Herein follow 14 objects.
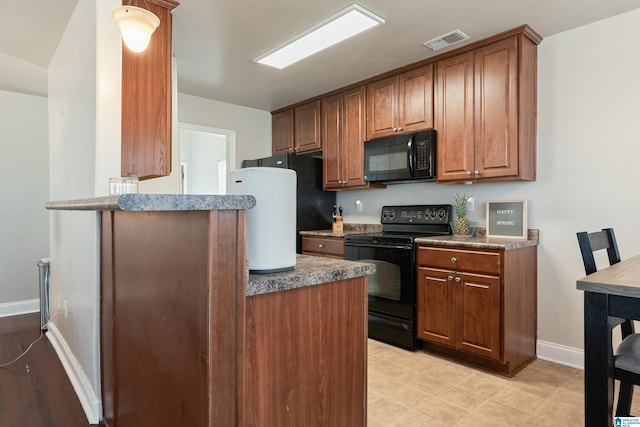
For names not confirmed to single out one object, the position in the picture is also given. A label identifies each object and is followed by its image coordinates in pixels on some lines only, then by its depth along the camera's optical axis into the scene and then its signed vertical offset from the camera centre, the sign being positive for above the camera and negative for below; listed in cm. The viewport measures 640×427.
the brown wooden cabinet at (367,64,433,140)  319 +97
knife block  407 -17
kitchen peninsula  93 -35
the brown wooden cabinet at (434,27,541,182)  267 +75
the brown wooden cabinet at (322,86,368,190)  377 +75
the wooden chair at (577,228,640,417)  131 -52
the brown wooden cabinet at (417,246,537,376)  251 -68
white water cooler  110 -1
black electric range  299 -47
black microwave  314 +47
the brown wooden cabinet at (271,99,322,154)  426 +98
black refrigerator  406 +19
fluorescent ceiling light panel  244 +127
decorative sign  286 -7
